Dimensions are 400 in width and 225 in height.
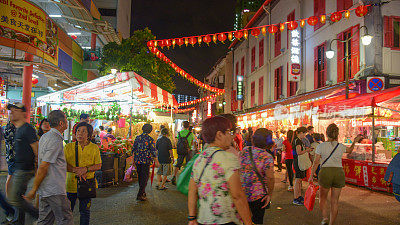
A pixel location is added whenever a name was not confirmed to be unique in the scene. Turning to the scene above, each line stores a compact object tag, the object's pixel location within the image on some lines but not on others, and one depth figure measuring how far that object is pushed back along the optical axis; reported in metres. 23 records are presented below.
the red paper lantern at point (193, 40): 14.90
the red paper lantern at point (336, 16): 11.76
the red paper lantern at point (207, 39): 14.41
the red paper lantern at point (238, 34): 13.62
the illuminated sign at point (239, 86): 29.81
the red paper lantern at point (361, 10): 10.86
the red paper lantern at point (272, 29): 13.06
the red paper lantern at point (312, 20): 12.26
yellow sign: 10.92
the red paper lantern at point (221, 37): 14.13
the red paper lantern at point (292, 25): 12.52
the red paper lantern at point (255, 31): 13.20
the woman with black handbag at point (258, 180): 3.97
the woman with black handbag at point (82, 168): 4.30
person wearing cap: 4.55
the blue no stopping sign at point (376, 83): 12.55
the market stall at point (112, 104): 9.80
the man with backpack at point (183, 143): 9.84
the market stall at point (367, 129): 9.42
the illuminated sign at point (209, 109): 46.28
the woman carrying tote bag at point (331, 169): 5.46
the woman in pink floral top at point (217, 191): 2.64
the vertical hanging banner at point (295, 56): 18.06
